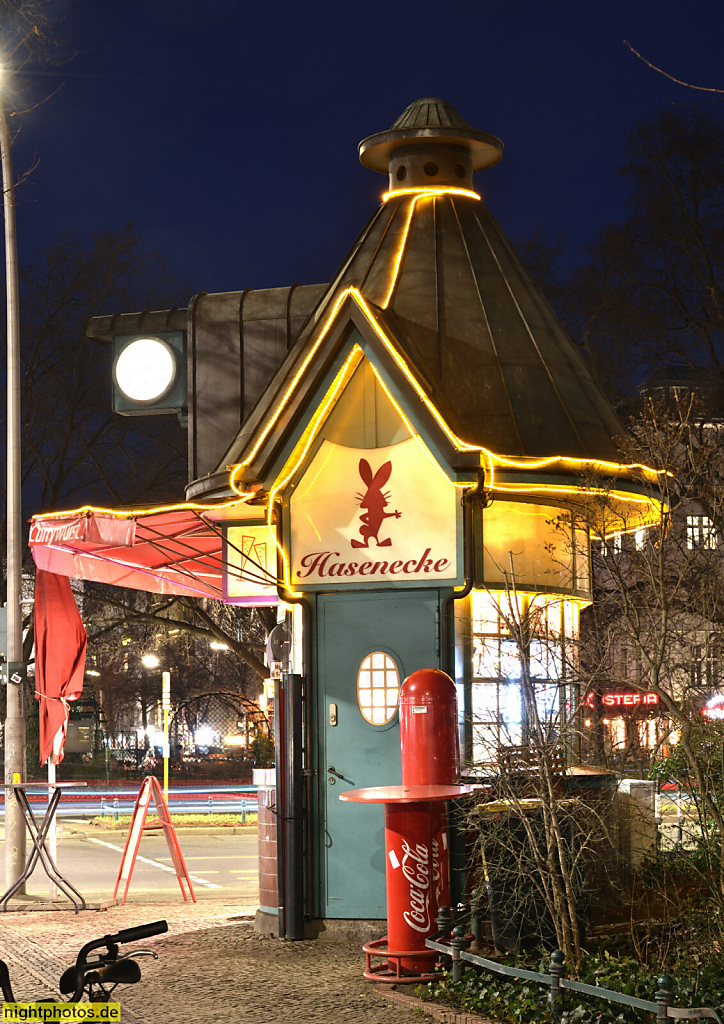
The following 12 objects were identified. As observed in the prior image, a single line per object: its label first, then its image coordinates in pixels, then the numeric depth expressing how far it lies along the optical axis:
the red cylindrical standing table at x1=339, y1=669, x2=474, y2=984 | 10.02
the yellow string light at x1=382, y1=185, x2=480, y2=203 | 14.03
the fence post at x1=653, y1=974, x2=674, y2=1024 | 6.70
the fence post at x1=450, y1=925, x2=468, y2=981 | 9.15
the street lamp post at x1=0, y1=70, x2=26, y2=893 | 16.41
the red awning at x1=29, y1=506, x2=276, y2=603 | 13.52
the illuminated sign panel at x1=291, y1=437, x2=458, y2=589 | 11.97
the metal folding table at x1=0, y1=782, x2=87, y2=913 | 14.44
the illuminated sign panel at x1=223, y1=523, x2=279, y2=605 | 14.11
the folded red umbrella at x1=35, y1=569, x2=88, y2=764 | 16.09
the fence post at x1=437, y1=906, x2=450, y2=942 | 9.93
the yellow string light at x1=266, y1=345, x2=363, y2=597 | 12.28
